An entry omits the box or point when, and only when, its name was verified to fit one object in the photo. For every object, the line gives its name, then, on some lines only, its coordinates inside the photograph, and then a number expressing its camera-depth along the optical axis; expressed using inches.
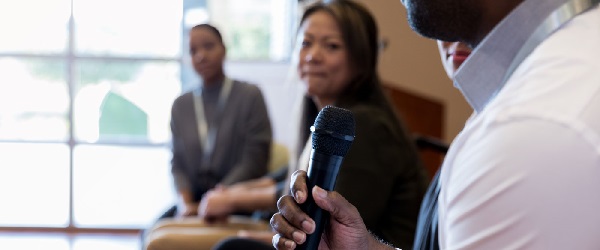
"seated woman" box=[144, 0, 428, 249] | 84.7
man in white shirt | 31.8
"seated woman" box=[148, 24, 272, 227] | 148.8
